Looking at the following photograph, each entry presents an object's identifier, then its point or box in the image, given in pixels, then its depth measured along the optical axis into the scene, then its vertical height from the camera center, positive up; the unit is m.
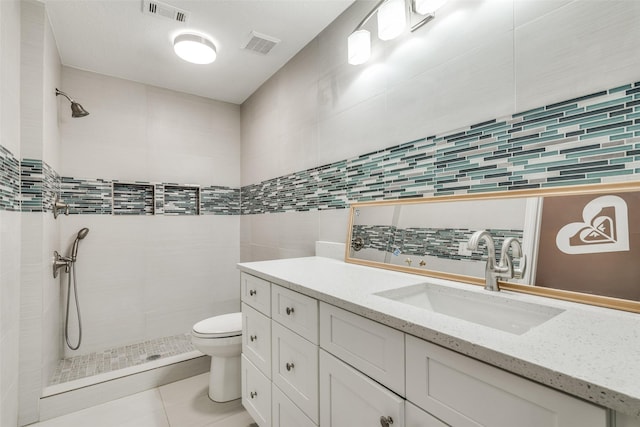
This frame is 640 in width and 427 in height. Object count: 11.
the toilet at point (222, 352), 1.86 -0.85
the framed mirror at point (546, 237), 0.83 -0.08
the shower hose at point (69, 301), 2.32 -0.65
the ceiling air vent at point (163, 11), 1.76 +1.27
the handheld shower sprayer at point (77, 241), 2.34 -0.17
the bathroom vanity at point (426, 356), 0.51 -0.32
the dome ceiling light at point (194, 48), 2.03 +1.18
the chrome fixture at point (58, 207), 2.10 +0.10
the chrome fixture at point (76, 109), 2.16 +0.81
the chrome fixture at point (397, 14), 1.29 +0.93
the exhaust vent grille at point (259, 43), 2.08 +1.27
